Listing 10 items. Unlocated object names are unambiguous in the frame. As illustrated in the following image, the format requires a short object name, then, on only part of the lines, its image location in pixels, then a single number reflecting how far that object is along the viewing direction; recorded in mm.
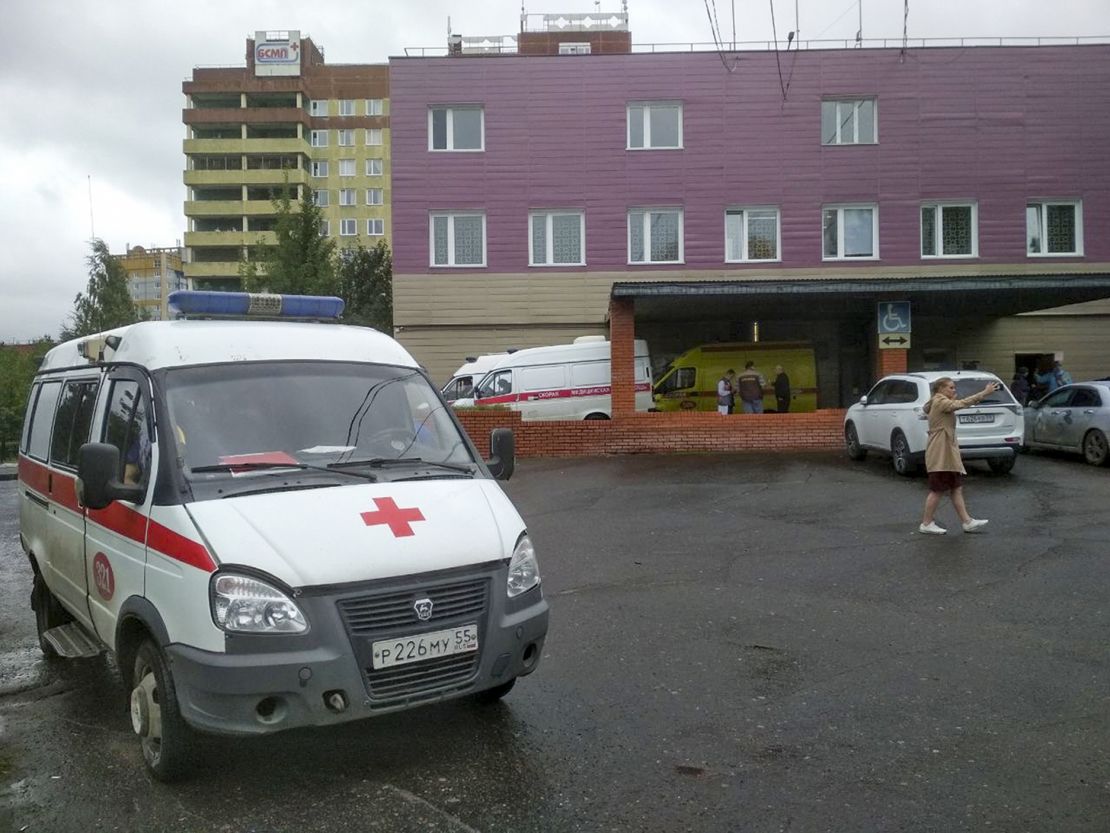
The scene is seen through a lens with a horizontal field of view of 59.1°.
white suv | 14523
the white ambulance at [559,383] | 21875
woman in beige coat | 10086
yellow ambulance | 23828
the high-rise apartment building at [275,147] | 69250
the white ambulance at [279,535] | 4109
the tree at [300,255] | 30094
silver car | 15812
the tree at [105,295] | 46031
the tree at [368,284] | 45281
